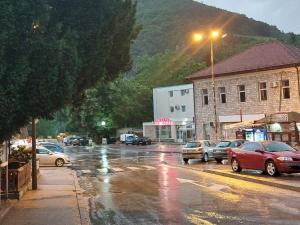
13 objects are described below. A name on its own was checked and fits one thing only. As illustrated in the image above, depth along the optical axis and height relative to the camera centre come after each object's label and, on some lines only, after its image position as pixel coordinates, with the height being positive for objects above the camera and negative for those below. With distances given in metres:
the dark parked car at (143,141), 58.48 -0.64
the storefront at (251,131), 28.77 +0.16
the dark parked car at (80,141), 64.66 -0.43
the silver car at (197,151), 27.42 -1.13
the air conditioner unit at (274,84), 36.18 +4.41
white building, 59.42 +3.30
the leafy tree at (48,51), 7.49 +1.82
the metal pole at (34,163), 14.53 -0.85
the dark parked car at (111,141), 67.26 -0.56
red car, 16.20 -1.09
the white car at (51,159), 27.38 -1.32
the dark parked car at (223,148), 25.71 -0.92
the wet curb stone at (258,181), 13.33 -1.86
